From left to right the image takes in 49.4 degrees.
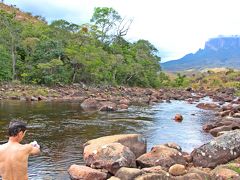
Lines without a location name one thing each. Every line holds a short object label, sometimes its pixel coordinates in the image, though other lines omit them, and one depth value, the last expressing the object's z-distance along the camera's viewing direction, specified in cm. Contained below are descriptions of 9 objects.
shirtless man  391
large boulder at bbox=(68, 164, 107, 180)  877
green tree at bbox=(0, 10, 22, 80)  3659
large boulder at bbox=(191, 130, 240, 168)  975
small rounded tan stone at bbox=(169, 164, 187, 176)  881
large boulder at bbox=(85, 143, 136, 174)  932
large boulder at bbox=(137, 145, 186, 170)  957
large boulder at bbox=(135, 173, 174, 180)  797
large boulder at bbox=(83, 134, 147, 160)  1015
